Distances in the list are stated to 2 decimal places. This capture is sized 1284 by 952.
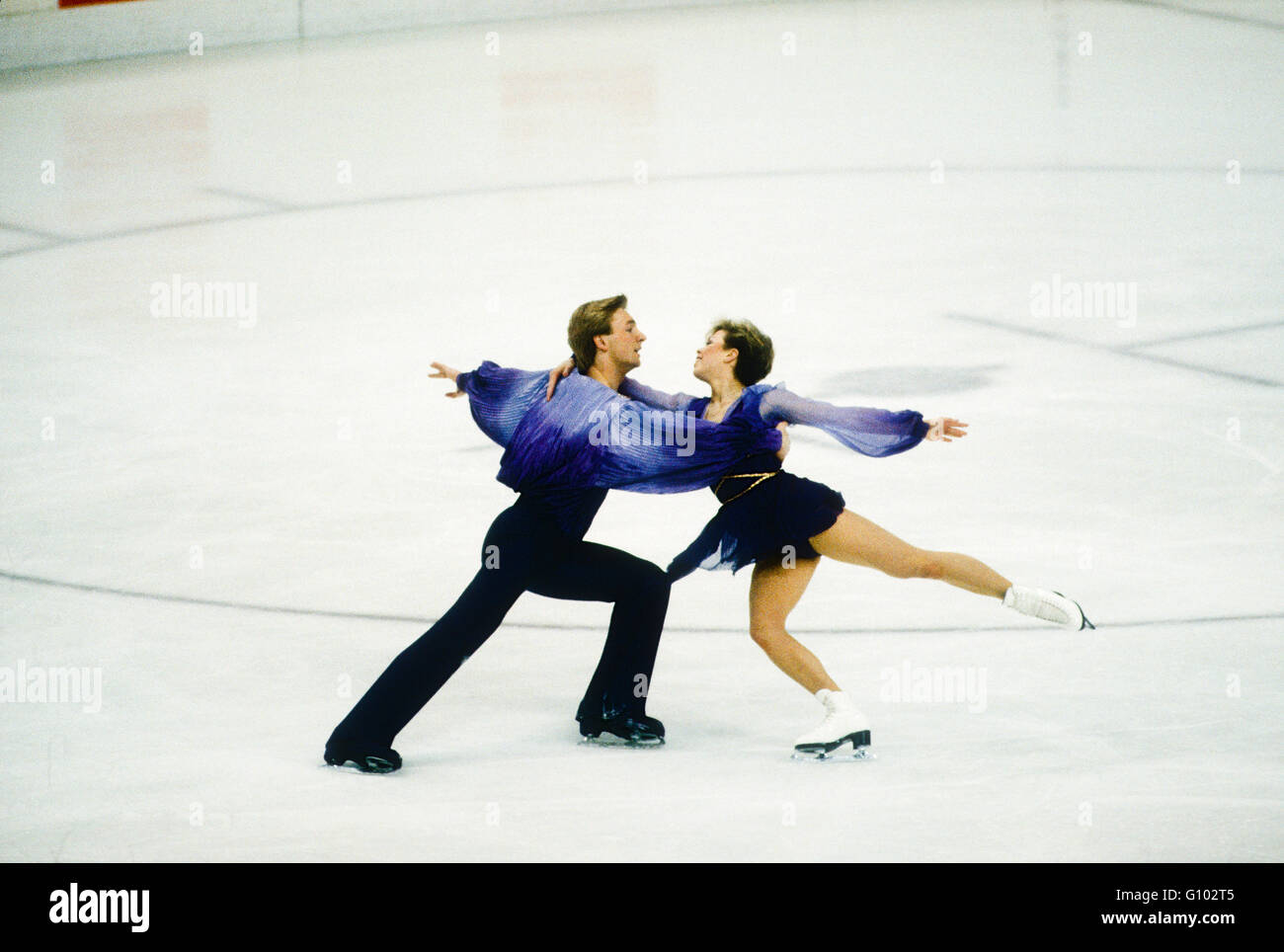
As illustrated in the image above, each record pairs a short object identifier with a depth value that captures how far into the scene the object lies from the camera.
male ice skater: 12.61
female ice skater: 12.55
